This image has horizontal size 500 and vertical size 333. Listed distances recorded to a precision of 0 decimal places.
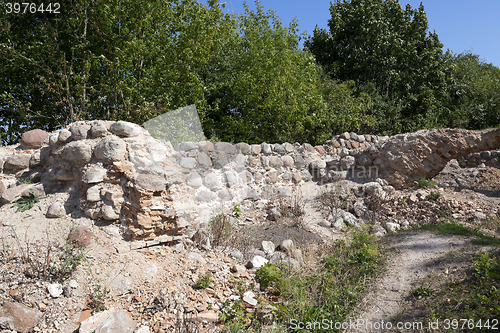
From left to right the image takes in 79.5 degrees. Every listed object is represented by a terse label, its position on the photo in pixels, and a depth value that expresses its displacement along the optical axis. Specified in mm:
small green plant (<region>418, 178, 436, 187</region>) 7496
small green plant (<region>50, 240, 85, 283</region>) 3141
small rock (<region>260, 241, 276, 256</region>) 4689
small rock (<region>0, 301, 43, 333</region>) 2619
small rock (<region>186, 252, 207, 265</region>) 4008
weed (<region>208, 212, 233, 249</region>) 4629
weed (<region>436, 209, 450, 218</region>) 6406
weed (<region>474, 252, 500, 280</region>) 3057
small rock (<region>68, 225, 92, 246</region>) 3559
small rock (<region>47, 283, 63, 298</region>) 2967
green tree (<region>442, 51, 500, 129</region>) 15016
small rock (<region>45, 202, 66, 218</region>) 3936
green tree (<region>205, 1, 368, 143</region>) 9461
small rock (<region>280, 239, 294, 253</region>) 4651
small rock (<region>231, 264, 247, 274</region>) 4021
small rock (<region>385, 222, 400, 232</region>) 6137
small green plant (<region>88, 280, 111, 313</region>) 2967
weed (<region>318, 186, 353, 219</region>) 6918
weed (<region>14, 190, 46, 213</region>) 4021
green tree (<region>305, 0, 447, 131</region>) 14008
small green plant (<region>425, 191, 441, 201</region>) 6809
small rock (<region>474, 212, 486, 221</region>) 6223
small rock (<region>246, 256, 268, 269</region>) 4211
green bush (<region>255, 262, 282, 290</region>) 3695
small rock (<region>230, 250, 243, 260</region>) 4406
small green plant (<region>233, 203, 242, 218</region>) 6012
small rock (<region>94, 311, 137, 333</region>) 2653
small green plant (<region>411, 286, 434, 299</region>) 3216
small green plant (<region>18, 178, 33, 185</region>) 4502
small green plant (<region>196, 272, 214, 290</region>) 3471
